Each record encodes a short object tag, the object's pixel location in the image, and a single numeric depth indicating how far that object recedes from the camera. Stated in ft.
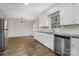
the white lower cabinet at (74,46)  2.77
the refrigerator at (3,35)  3.44
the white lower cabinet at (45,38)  3.82
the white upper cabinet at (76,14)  3.37
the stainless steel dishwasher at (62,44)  3.26
